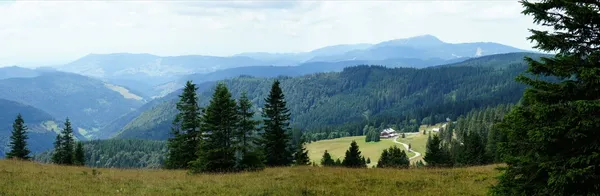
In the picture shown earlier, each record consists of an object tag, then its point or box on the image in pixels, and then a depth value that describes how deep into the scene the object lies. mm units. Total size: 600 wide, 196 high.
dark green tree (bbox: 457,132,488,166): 65312
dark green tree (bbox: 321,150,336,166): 66038
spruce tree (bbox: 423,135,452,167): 65250
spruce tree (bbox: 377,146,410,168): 66688
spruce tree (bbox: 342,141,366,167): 63566
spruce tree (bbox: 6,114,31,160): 67812
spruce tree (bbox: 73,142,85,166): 68912
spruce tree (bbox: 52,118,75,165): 66188
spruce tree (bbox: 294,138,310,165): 48281
